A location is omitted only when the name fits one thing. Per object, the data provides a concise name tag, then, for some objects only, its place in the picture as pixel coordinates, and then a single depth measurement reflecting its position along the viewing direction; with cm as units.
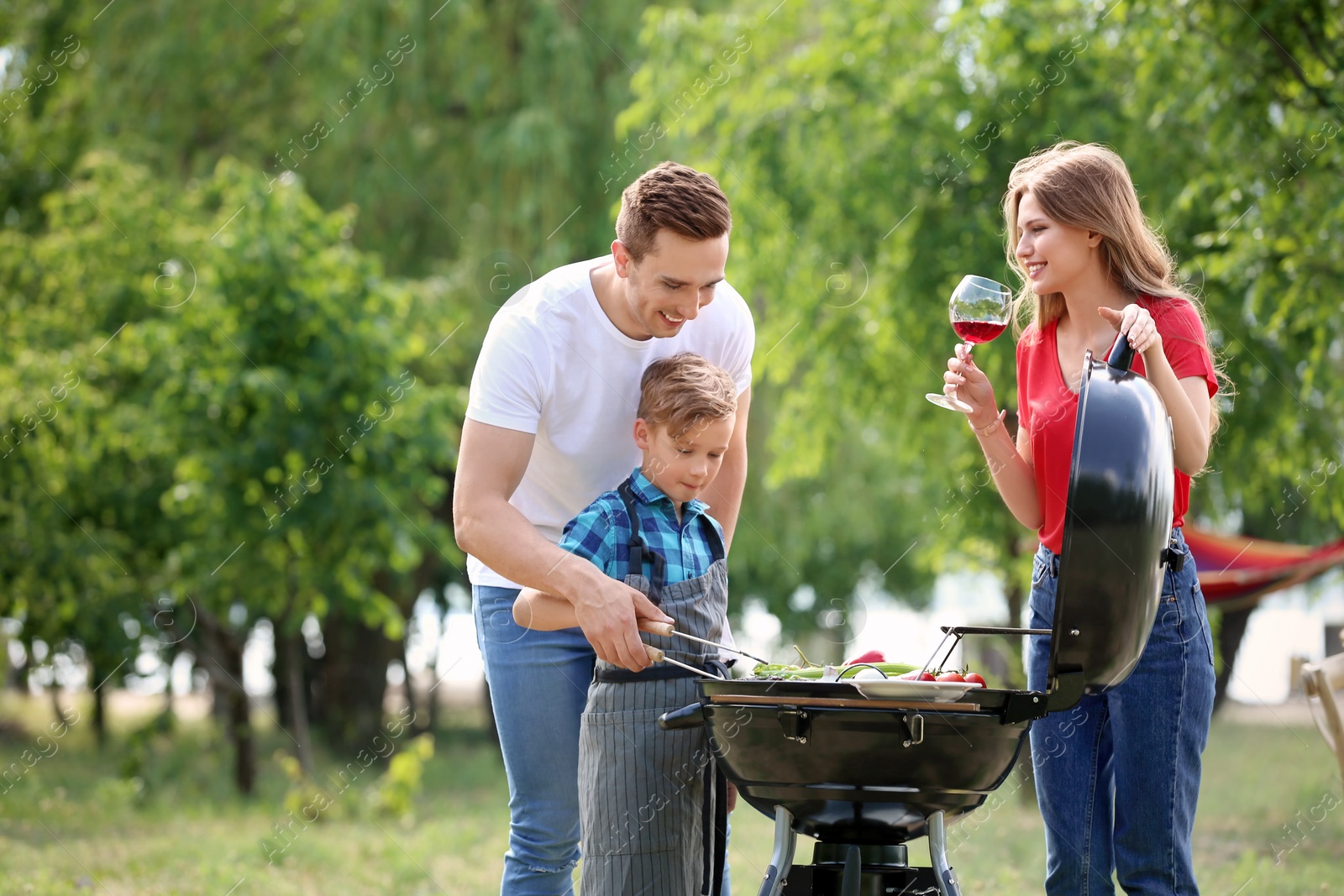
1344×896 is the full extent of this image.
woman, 448
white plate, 373
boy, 446
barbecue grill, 377
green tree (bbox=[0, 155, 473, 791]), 1525
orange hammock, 1616
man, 473
